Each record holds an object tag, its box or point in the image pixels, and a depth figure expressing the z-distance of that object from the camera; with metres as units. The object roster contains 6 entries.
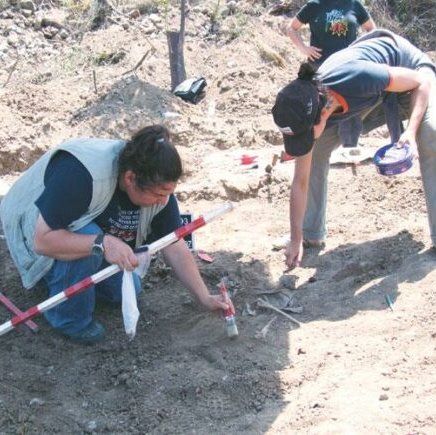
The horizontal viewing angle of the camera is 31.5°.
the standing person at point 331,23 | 5.46
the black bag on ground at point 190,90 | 6.46
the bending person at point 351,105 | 3.45
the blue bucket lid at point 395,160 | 3.48
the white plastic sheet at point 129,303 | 3.16
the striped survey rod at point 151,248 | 3.27
